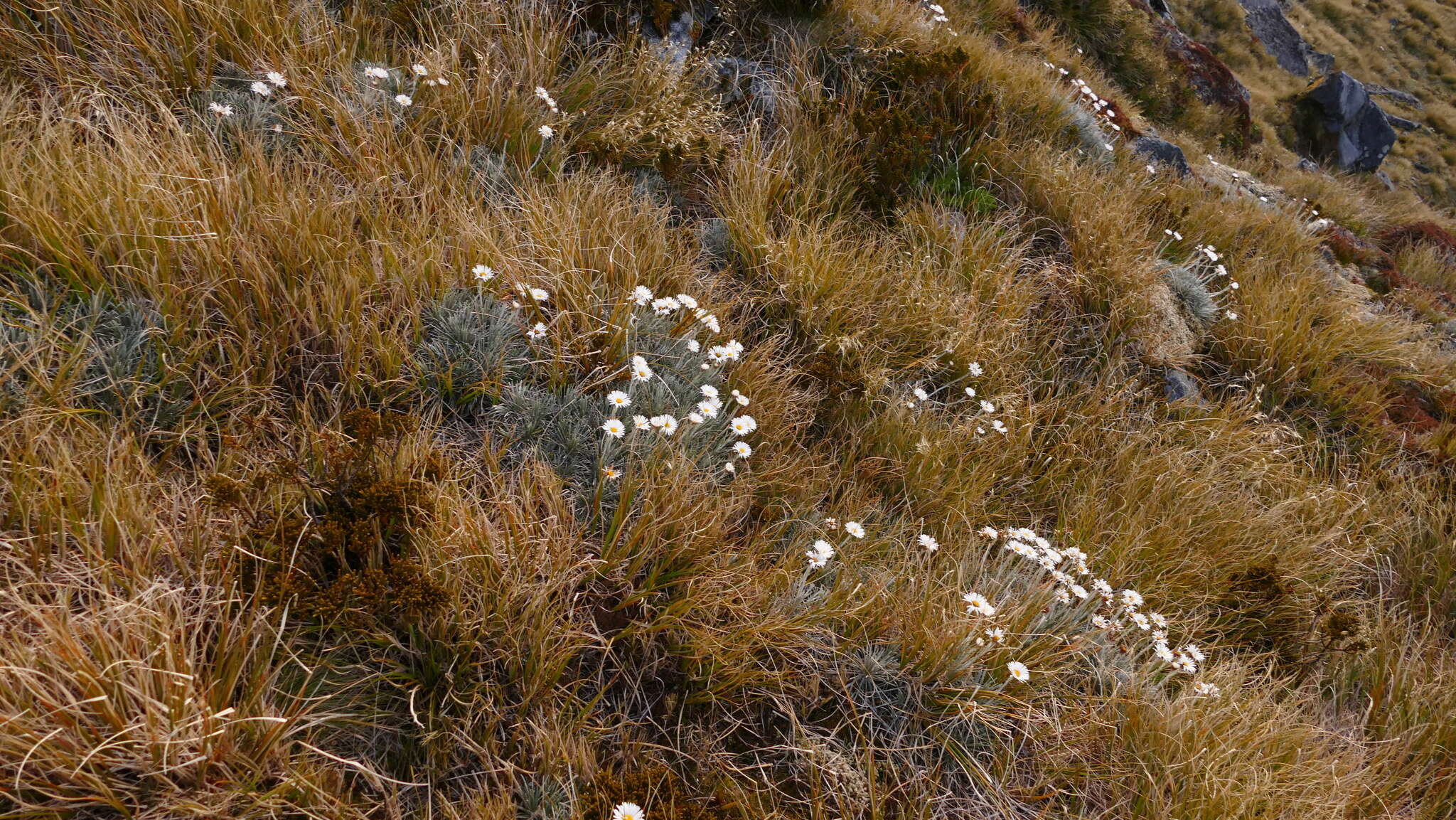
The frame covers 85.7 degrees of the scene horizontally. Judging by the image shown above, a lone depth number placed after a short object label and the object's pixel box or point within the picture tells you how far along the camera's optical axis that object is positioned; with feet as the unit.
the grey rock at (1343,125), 50.37
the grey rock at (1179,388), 16.88
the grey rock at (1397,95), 70.18
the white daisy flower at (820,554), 9.45
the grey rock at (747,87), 17.76
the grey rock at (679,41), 17.02
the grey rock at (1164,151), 26.25
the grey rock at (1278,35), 63.02
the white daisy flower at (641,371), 10.16
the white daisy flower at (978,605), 9.45
